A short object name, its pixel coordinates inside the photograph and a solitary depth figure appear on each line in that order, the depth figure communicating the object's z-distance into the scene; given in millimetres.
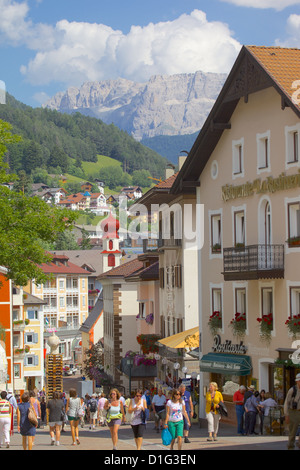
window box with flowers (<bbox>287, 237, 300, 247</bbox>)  33725
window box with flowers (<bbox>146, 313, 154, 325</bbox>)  62031
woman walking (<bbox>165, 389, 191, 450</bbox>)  22344
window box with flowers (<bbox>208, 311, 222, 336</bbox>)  40625
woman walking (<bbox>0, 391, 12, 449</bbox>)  25453
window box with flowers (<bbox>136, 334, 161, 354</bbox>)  58000
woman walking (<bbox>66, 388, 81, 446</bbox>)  27766
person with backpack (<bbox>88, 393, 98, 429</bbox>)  43038
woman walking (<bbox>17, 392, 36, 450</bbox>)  23328
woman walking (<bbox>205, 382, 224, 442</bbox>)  27422
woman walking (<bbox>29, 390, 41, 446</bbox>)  26088
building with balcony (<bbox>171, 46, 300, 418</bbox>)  34312
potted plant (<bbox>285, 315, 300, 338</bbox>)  33109
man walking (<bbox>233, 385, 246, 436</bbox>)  31156
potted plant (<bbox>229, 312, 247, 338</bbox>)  37781
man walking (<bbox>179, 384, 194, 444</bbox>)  26131
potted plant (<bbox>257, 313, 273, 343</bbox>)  35344
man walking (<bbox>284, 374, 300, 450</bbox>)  22161
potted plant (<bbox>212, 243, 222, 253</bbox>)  41188
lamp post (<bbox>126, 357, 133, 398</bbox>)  57891
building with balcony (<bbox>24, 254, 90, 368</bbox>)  141375
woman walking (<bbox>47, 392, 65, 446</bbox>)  27422
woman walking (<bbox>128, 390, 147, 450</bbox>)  23125
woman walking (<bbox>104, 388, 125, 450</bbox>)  23984
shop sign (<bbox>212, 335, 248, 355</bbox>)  37750
